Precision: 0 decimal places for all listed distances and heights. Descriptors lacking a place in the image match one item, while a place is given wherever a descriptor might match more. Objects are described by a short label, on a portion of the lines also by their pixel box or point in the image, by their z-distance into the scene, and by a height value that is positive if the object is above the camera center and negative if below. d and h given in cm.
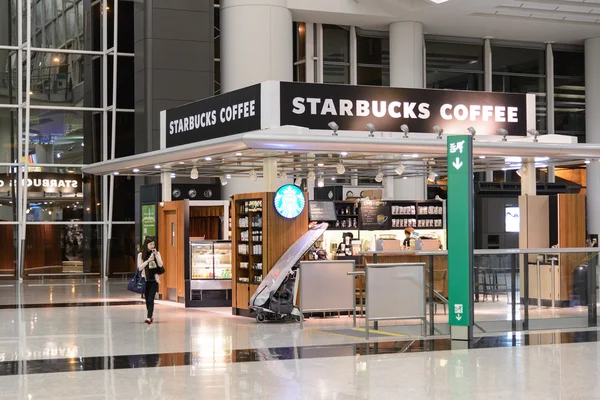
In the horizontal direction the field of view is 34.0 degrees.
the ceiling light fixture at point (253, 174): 2054 +103
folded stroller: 1495 -101
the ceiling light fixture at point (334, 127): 1507 +147
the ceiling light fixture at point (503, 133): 1697 +155
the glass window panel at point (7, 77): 2883 +434
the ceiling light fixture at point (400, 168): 1808 +101
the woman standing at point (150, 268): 1529 -70
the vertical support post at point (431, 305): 1319 -112
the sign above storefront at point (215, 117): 1596 +187
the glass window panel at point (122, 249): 2953 -76
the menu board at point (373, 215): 1992 +15
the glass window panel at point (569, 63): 3288 +531
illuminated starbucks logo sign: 1562 +35
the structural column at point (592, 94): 3147 +412
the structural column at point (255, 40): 2744 +513
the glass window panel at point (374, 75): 3094 +465
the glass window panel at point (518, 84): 3231 +458
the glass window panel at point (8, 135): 2869 +263
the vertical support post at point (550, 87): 3244 +446
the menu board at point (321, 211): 1853 +22
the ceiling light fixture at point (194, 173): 1947 +101
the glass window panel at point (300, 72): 3012 +466
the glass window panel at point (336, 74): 3055 +466
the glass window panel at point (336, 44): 3038 +558
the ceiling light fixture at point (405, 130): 1569 +148
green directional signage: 1212 -15
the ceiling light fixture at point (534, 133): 1680 +151
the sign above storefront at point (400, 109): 1589 +193
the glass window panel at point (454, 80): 3141 +458
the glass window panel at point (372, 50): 3083 +543
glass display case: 1877 -86
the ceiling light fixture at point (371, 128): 1531 +148
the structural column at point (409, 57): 2945 +497
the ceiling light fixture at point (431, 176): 2013 +96
